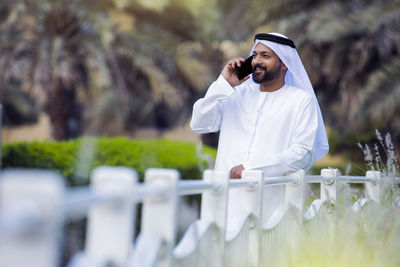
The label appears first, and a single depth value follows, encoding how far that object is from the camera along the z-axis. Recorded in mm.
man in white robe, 6800
